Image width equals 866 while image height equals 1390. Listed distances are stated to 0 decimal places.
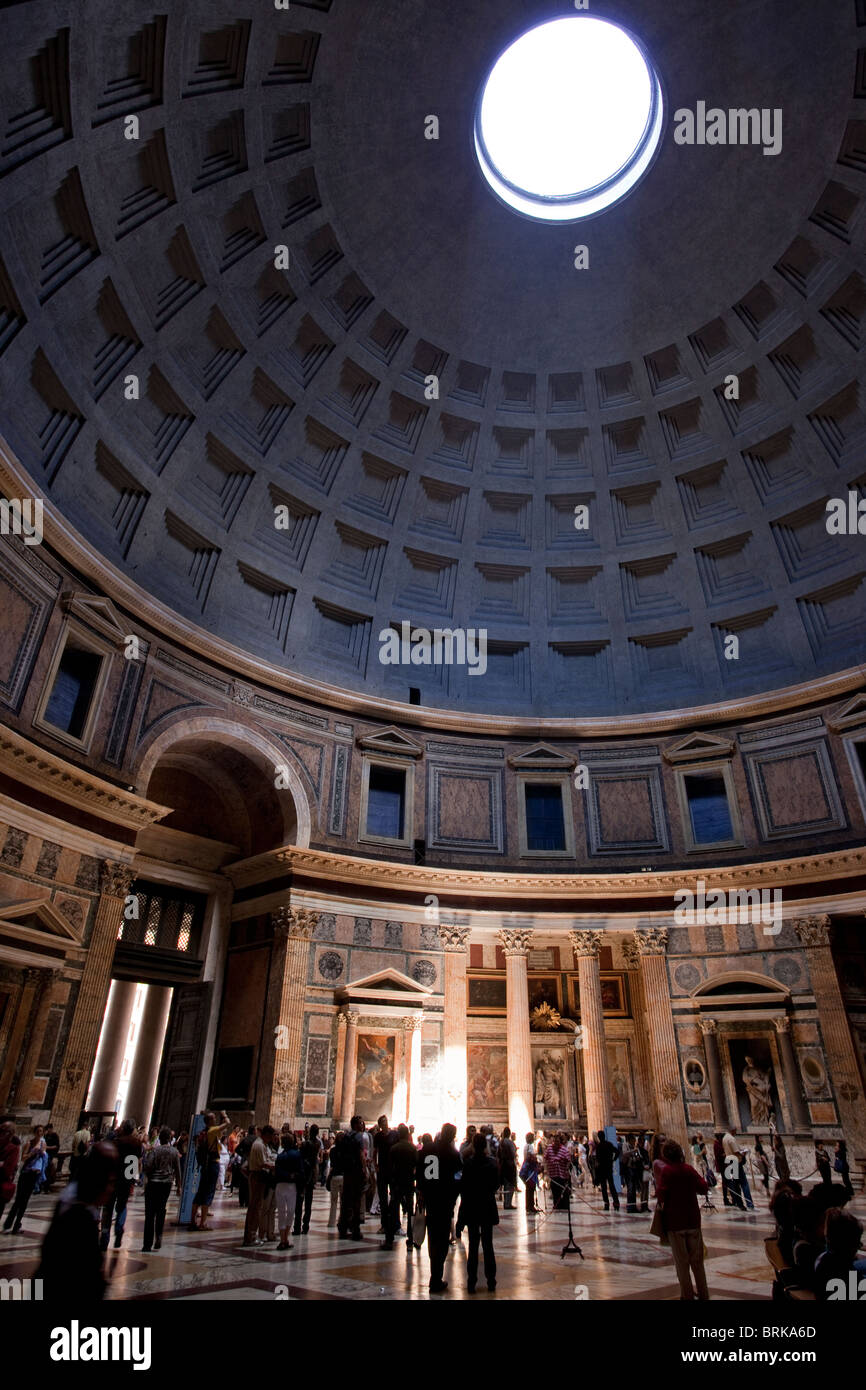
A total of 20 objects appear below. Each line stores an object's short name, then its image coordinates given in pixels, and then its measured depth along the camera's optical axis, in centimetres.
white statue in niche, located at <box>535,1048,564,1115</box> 2670
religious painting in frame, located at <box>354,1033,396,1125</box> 2253
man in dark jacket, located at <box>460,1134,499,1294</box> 811
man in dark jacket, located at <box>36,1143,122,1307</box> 365
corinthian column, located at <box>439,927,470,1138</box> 2342
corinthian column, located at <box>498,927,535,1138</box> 2362
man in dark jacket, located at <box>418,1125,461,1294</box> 773
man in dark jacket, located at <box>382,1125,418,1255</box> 1067
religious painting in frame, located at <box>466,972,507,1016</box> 2783
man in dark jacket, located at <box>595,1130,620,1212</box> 1591
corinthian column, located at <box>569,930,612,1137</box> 2372
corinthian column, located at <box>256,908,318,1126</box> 2138
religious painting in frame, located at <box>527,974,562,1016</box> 2850
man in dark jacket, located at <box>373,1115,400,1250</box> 1104
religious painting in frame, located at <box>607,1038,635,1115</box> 2588
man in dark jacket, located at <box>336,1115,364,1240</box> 1105
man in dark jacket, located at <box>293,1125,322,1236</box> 1170
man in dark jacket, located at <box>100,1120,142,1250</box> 928
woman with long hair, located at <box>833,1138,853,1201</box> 1781
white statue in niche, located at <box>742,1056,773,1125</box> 2259
